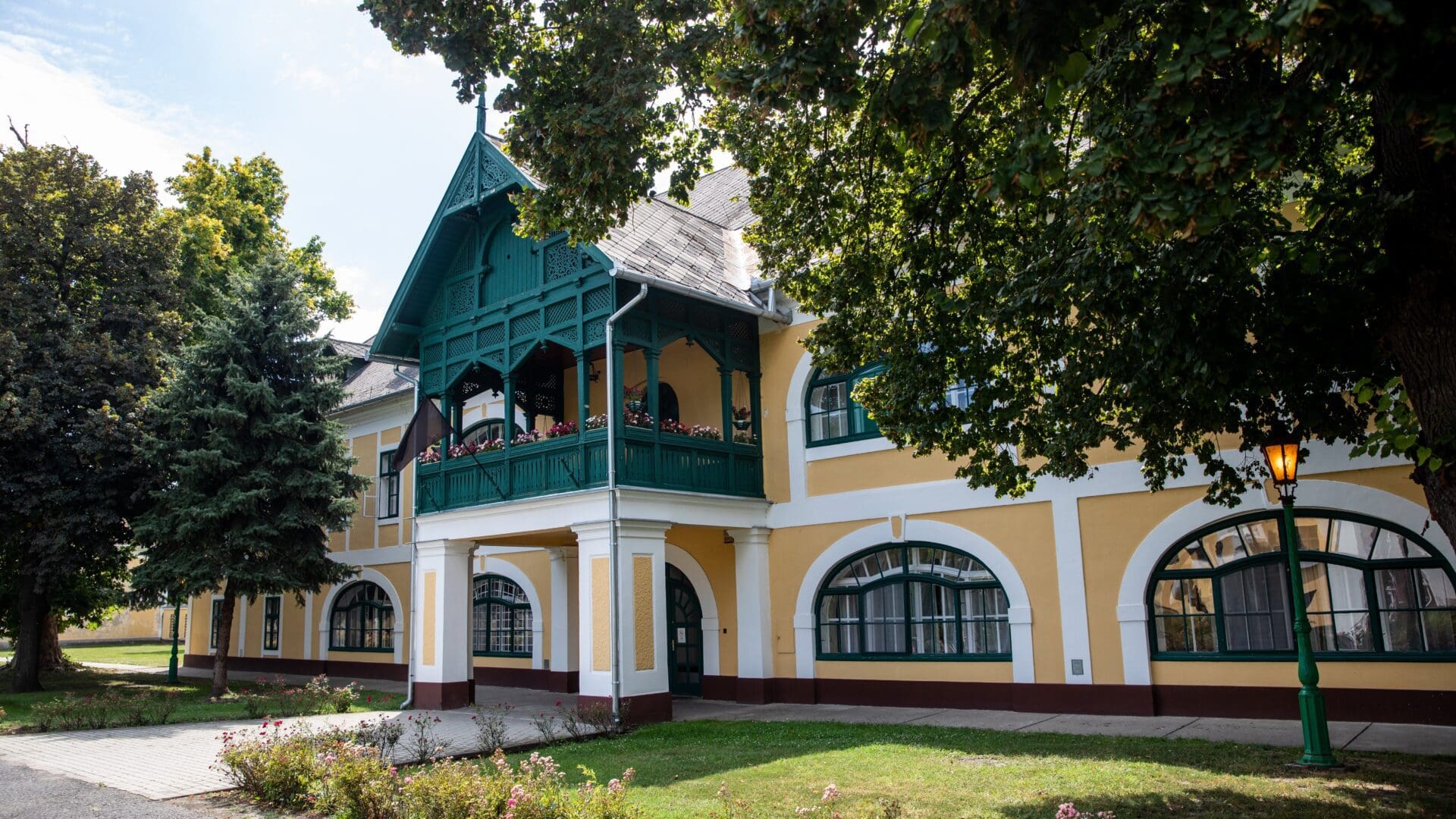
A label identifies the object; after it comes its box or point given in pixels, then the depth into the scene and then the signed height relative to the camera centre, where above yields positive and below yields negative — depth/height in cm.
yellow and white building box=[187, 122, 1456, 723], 1165 +56
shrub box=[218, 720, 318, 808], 865 -145
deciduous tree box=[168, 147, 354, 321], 2397 +993
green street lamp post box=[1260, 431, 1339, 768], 853 -52
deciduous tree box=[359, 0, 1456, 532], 525 +256
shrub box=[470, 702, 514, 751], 1135 -162
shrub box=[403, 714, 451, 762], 1071 -168
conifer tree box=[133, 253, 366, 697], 1850 +267
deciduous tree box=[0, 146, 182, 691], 1886 +474
